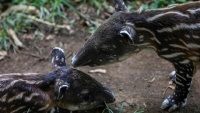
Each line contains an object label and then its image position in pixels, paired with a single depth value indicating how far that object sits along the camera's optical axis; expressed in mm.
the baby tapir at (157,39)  10475
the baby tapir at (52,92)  10194
